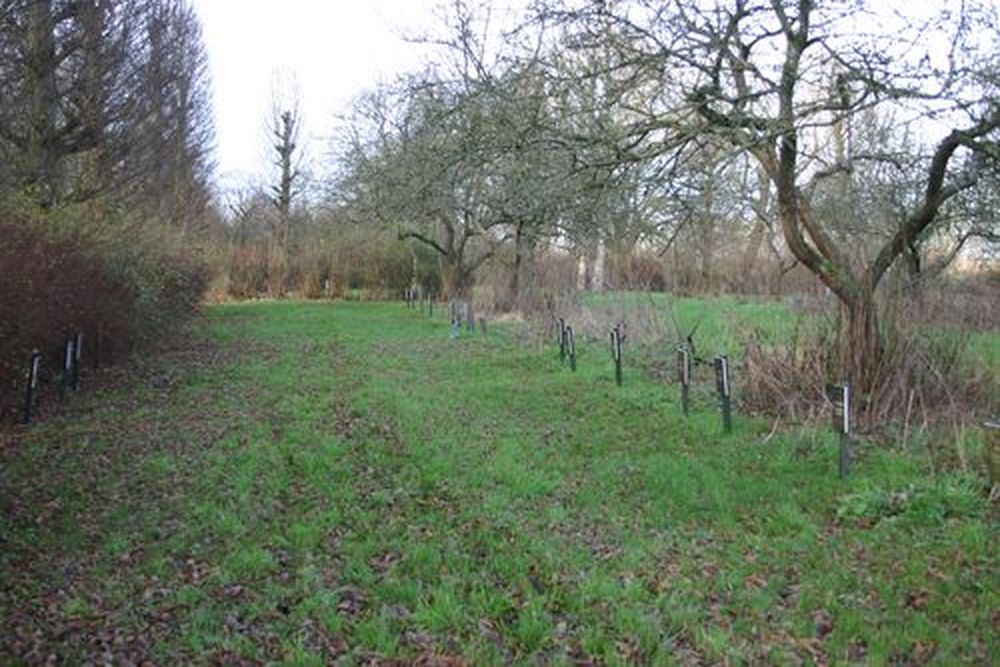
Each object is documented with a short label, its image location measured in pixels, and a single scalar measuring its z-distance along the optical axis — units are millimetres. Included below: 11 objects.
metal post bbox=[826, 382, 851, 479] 7723
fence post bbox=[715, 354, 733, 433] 9531
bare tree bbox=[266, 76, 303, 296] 46562
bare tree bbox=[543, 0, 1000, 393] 8859
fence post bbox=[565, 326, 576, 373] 15166
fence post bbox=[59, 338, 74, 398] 12391
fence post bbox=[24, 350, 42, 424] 10602
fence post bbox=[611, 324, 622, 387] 13242
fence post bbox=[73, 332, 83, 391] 13141
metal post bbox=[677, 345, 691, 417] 10625
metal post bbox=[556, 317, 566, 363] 16422
